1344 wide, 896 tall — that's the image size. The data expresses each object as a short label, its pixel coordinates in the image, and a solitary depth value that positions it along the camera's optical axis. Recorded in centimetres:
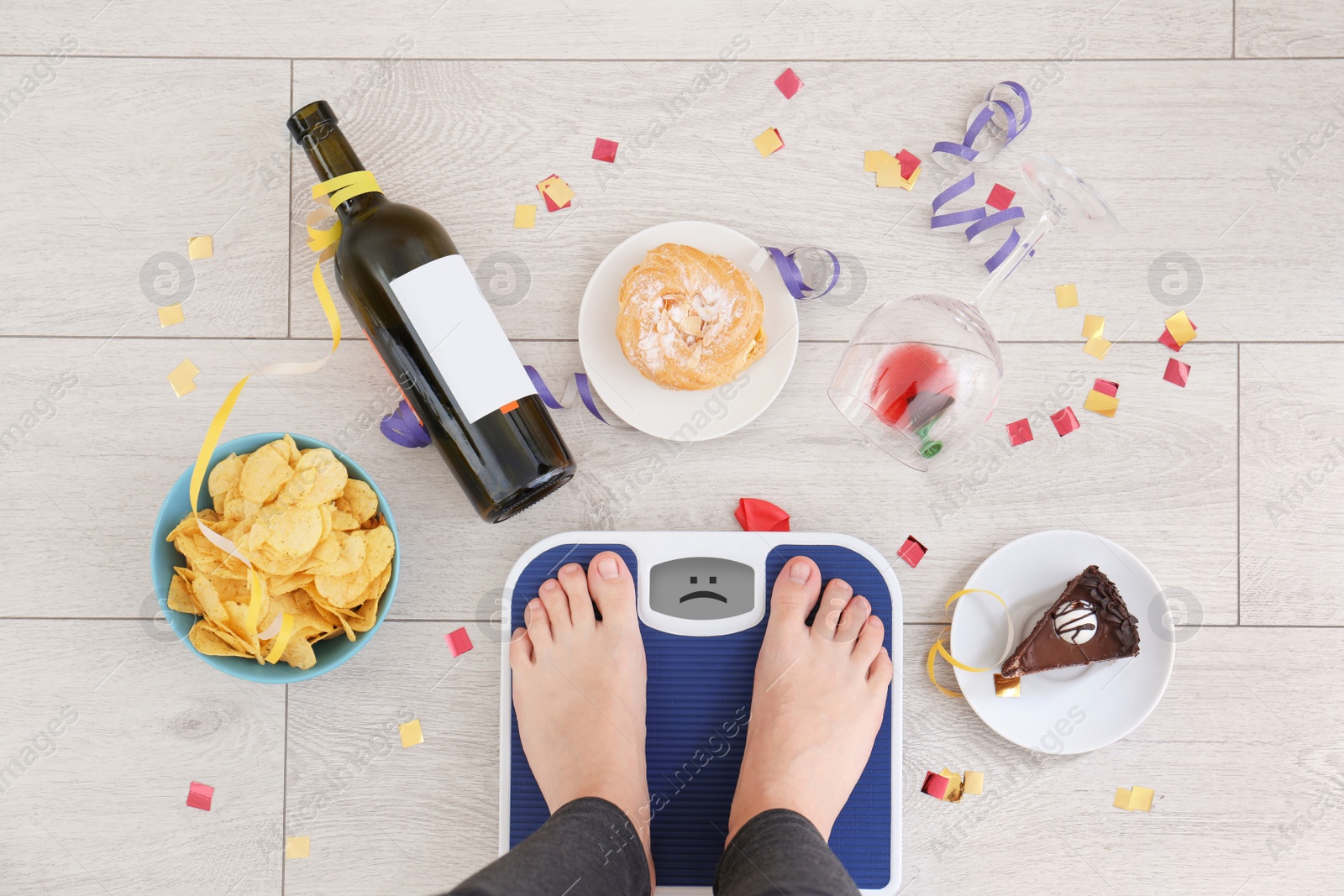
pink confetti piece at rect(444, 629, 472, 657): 90
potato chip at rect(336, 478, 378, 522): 82
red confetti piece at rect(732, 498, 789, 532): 90
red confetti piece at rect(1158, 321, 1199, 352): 91
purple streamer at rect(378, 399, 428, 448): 87
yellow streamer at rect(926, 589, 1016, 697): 86
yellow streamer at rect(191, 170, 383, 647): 76
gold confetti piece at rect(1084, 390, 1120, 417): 91
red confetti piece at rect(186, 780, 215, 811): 90
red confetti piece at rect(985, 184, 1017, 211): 91
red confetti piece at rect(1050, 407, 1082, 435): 91
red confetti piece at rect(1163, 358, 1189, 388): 91
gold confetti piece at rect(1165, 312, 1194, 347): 91
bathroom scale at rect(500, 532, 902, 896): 88
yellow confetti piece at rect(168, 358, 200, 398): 91
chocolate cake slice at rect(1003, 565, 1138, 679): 84
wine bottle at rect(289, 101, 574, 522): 77
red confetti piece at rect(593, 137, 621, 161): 91
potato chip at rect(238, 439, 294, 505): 79
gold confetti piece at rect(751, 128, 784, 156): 91
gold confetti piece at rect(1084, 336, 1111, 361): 91
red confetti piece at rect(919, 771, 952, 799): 89
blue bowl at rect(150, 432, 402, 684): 80
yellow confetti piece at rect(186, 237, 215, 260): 91
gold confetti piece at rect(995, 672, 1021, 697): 86
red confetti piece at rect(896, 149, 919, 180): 91
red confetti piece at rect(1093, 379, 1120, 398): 91
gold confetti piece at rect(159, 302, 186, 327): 91
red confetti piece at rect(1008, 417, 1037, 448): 90
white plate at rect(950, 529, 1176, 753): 87
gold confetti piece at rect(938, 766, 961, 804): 89
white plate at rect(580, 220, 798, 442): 87
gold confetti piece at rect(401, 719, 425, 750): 90
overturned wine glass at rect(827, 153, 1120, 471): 82
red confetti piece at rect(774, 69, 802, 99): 91
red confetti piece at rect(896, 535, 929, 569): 90
